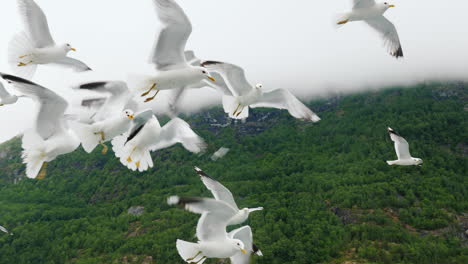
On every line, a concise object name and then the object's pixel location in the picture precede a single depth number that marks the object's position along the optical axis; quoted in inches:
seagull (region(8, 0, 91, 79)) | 270.7
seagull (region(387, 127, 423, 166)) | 547.3
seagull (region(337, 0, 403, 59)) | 313.0
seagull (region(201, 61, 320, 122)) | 297.4
